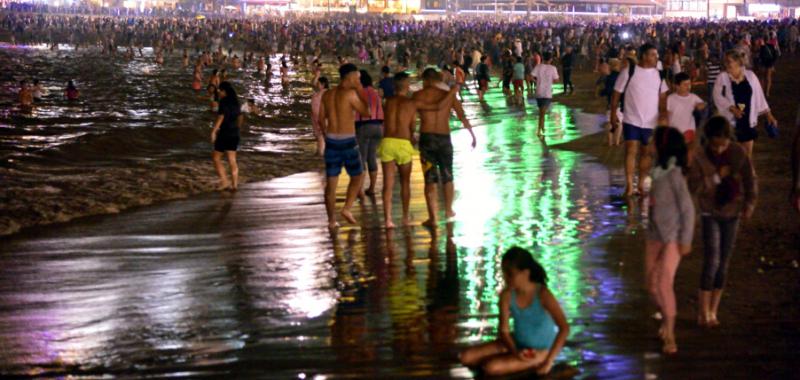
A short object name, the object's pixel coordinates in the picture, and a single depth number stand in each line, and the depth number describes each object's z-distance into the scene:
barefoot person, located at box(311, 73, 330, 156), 15.09
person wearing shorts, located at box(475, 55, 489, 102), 30.23
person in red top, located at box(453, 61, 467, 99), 27.48
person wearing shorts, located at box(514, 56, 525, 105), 27.77
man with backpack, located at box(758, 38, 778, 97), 23.97
